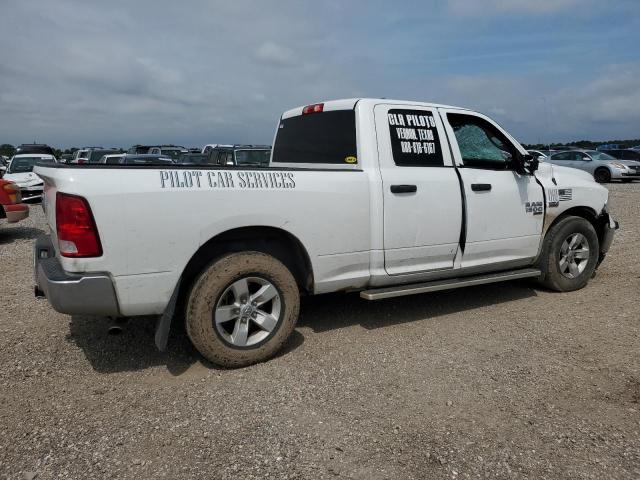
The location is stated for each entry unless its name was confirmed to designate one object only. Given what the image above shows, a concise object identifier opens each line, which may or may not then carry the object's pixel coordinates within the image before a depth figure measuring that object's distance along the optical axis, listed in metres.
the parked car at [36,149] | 21.42
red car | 8.20
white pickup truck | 3.16
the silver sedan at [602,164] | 21.52
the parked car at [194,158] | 16.56
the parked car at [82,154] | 22.79
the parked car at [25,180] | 14.18
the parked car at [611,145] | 32.07
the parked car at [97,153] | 20.18
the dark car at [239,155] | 13.56
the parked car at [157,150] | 24.06
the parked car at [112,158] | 15.22
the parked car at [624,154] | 23.52
